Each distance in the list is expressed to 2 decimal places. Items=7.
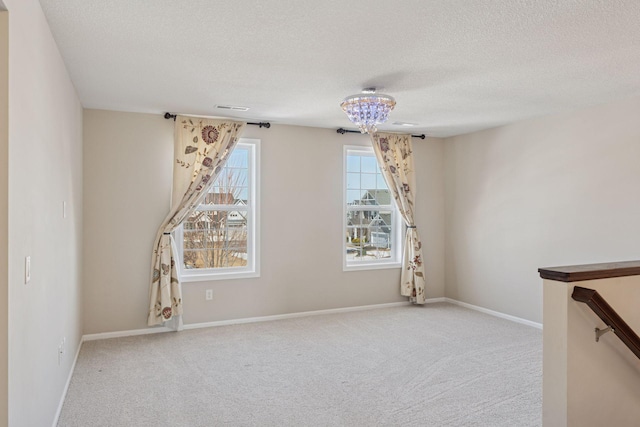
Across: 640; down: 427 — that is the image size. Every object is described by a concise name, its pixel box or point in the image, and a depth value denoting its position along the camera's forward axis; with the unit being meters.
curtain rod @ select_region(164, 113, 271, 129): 5.40
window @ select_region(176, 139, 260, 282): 5.30
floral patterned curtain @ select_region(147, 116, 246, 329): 4.89
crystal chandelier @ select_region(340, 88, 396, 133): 3.70
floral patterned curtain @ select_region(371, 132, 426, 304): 6.14
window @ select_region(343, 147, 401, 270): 6.13
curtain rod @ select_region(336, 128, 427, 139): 5.88
